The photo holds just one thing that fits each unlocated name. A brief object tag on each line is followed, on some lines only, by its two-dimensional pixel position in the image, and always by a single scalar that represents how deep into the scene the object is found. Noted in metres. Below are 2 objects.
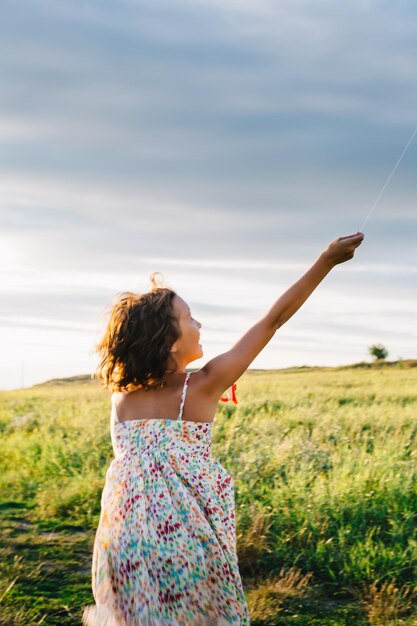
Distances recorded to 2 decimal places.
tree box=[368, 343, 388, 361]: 54.22
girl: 2.66
